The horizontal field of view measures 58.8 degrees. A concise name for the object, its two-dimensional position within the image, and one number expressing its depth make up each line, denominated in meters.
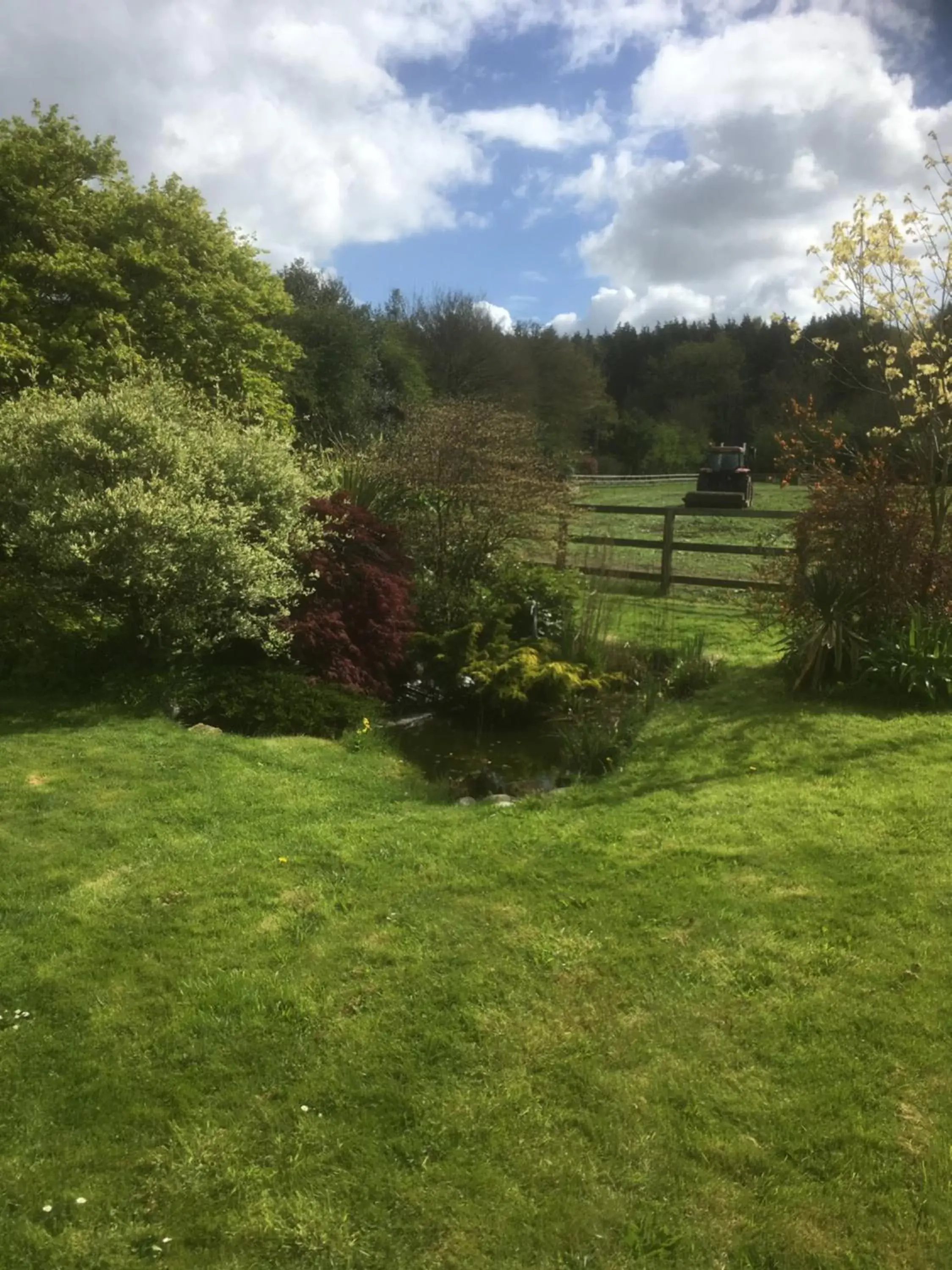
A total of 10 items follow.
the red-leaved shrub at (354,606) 7.62
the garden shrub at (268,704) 6.80
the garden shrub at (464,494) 9.77
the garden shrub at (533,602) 8.86
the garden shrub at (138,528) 6.91
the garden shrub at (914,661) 6.91
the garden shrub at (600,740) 6.15
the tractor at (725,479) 28.27
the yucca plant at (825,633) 7.27
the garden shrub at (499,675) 7.51
